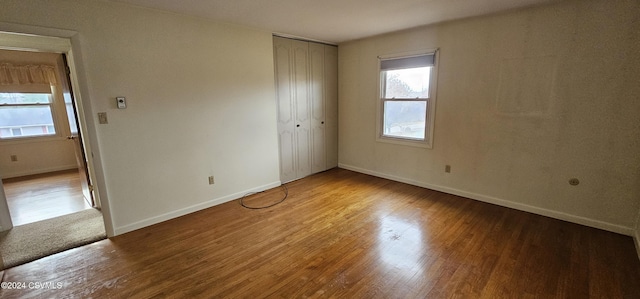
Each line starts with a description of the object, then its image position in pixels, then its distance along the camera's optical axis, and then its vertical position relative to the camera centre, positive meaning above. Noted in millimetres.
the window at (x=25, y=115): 4770 -75
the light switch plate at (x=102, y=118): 2551 -82
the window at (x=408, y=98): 3756 +79
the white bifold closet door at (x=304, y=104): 4113 +24
